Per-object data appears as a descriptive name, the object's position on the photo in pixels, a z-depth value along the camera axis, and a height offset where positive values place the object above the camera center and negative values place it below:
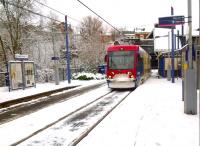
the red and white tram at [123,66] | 20.23 -0.33
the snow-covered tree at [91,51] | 42.22 +1.61
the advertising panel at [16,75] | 20.95 -0.77
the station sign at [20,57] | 21.84 +0.48
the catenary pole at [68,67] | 28.09 -0.45
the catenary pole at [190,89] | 9.73 -0.93
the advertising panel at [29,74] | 22.81 -0.76
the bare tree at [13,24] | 29.28 +3.88
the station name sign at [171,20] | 11.04 +1.43
